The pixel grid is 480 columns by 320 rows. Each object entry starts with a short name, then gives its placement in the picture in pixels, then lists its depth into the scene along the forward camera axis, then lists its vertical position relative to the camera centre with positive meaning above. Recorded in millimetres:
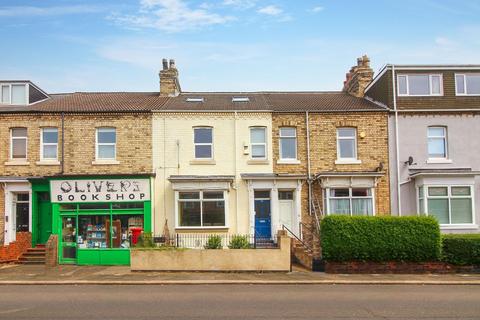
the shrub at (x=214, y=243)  20422 -1517
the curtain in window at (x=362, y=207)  24781 -318
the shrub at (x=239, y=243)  20250 -1523
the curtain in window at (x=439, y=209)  24422 -476
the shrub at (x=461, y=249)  19609 -1847
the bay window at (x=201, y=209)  24547 -268
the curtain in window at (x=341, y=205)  24750 -222
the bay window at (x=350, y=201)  24750 -44
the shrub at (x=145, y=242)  20703 -1451
